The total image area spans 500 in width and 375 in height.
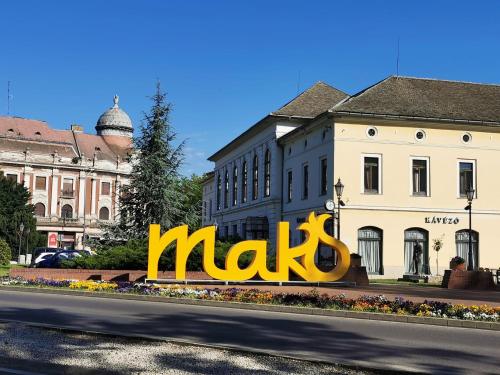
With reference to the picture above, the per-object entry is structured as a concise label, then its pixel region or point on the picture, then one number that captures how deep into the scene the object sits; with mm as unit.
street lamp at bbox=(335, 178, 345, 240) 28516
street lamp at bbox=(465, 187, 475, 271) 29756
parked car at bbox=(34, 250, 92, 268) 35331
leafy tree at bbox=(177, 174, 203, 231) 36594
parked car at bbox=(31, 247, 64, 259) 45562
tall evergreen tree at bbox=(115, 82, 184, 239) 35688
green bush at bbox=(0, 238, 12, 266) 46531
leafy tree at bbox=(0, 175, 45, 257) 69500
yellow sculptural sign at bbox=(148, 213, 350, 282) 24594
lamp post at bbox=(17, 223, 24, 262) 64106
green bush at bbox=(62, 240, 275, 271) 28297
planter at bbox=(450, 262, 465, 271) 28766
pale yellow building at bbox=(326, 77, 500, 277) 37812
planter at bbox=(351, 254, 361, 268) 28003
